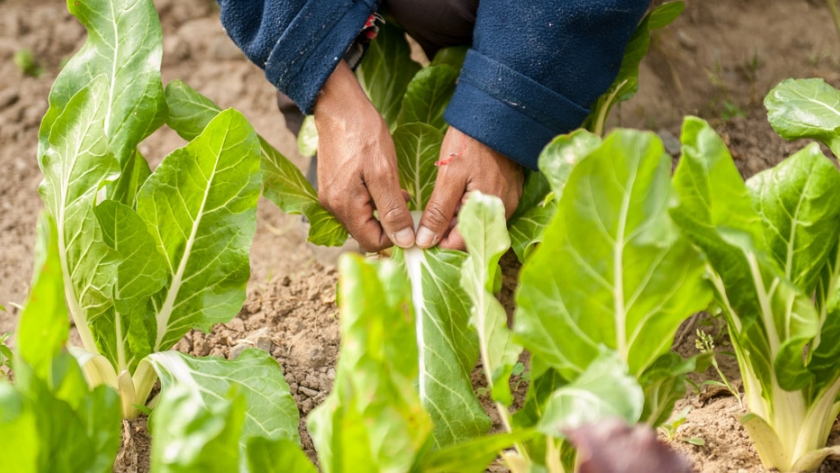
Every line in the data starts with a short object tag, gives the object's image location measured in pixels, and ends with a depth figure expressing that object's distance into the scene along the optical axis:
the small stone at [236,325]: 1.96
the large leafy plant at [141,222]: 1.76
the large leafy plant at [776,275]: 1.62
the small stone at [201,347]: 1.91
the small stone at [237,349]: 1.89
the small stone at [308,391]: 1.87
